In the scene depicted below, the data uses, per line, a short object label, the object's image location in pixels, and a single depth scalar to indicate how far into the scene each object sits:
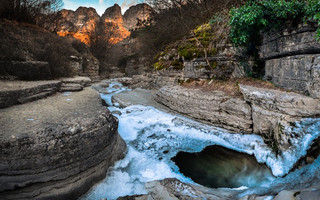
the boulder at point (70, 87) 5.72
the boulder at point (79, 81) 6.34
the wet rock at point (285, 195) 1.68
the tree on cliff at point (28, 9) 7.19
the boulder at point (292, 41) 3.36
